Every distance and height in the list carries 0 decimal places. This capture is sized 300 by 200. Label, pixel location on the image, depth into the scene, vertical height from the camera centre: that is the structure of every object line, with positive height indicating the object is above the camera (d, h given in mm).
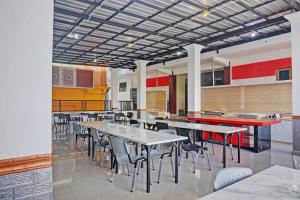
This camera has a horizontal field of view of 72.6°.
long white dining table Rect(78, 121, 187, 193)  3225 -648
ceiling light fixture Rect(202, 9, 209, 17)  5138 +2254
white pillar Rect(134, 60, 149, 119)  10812 +686
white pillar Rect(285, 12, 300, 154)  4962 +622
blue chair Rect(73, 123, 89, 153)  5968 -897
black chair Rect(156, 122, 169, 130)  5649 -693
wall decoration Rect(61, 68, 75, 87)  12141 +1429
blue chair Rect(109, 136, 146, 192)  3396 -876
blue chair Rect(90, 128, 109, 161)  4668 -915
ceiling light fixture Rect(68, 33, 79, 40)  6867 +2242
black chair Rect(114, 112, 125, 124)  9420 -800
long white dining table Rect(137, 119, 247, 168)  4301 -631
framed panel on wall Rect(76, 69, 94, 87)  12734 +1452
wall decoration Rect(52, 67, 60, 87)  11773 +1405
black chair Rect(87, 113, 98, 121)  9493 -706
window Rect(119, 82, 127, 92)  17047 +1246
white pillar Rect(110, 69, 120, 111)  13094 +764
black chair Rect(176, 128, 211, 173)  4301 -981
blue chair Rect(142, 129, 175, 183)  3726 -982
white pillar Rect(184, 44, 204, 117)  7875 +782
